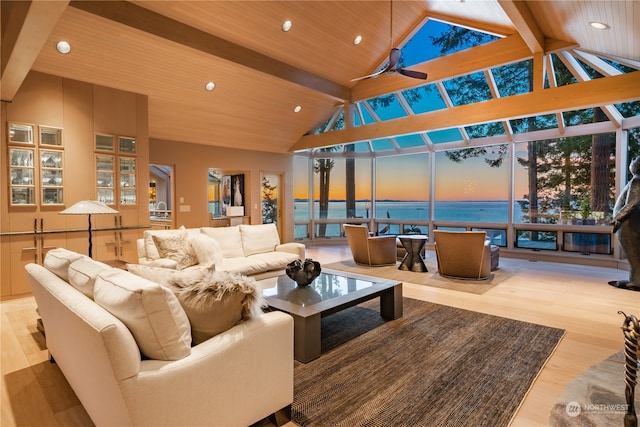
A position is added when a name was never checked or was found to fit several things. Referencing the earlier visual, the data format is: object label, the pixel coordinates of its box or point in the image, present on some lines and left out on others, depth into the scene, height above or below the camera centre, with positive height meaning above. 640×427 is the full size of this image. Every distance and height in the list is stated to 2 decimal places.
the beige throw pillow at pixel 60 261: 2.21 -0.38
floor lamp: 3.35 -0.02
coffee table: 2.73 -0.86
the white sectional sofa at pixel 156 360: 1.42 -0.74
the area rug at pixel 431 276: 5.02 -1.20
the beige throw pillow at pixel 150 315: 1.48 -0.49
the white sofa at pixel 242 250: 4.14 -0.65
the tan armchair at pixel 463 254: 5.14 -0.79
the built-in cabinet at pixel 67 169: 4.41 +0.53
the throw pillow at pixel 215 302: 1.77 -0.51
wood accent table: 6.01 -0.88
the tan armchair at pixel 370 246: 6.43 -0.81
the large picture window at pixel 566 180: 6.52 +0.47
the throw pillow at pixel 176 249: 4.04 -0.52
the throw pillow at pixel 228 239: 4.89 -0.50
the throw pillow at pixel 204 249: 4.13 -0.54
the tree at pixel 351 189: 10.20 +0.46
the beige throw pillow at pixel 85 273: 1.85 -0.38
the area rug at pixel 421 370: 2.06 -1.25
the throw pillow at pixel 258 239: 5.22 -0.53
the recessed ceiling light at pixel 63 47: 4.29 +2.03
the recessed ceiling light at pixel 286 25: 5.28 +2.81
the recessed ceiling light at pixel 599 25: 3.76 +2.00
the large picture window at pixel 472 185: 7.96 +0.46
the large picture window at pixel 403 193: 9.21 +0.31
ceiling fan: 4.54 +1.84
